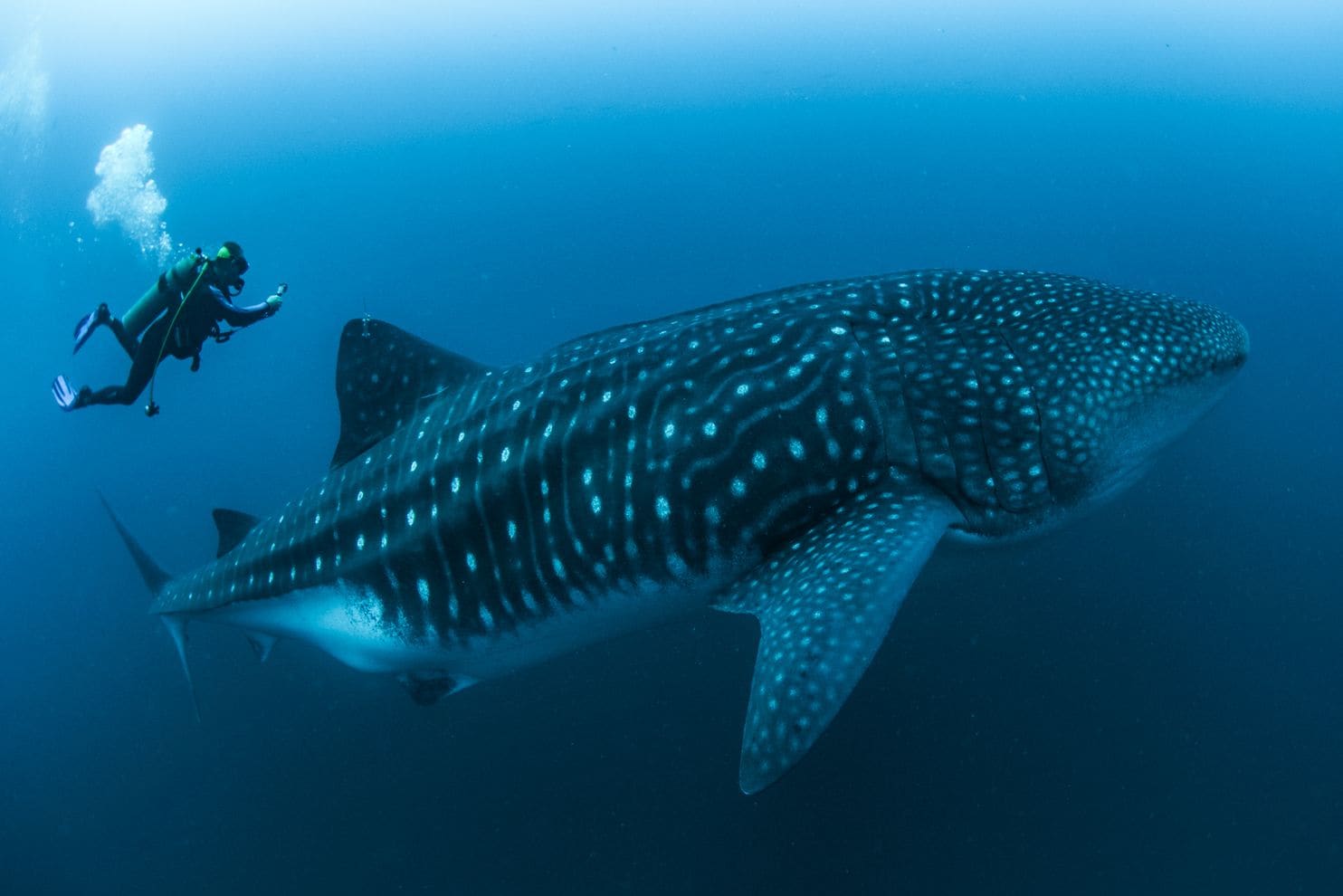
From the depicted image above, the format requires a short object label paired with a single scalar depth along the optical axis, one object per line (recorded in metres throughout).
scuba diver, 8.11
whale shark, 3.45
